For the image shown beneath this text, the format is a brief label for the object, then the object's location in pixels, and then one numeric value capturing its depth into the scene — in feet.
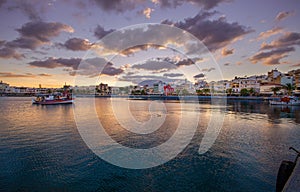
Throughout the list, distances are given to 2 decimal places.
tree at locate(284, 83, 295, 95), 215.51
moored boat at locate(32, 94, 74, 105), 152.56
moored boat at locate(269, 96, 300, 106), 145.79
